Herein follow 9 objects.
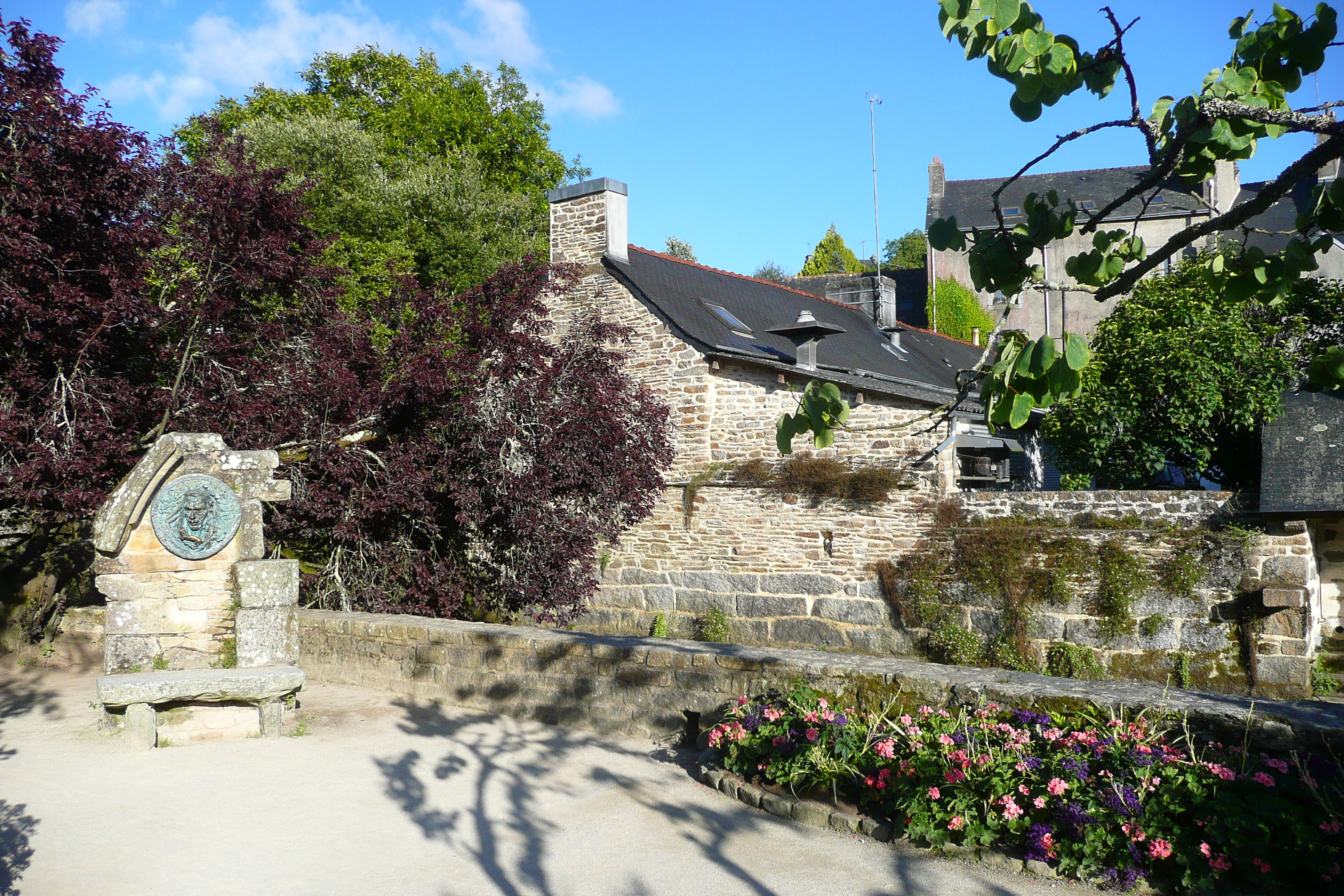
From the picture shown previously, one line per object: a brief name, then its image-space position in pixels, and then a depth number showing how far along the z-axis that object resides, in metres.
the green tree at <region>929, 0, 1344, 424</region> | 2.43
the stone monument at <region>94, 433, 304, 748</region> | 6.61
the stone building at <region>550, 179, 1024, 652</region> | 11.79
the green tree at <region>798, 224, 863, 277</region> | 45.81
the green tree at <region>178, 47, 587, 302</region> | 19.38
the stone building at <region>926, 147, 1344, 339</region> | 27.47
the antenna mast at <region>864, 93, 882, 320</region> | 20.20
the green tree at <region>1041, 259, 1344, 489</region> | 9.88
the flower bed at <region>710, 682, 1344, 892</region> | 3.81
